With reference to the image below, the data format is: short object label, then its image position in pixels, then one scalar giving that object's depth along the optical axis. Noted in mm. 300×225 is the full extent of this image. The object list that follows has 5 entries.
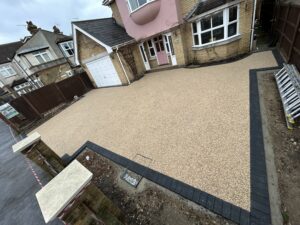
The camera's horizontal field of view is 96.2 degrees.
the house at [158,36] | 7414
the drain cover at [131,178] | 3335
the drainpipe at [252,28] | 6897
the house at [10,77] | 21438
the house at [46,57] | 17641
